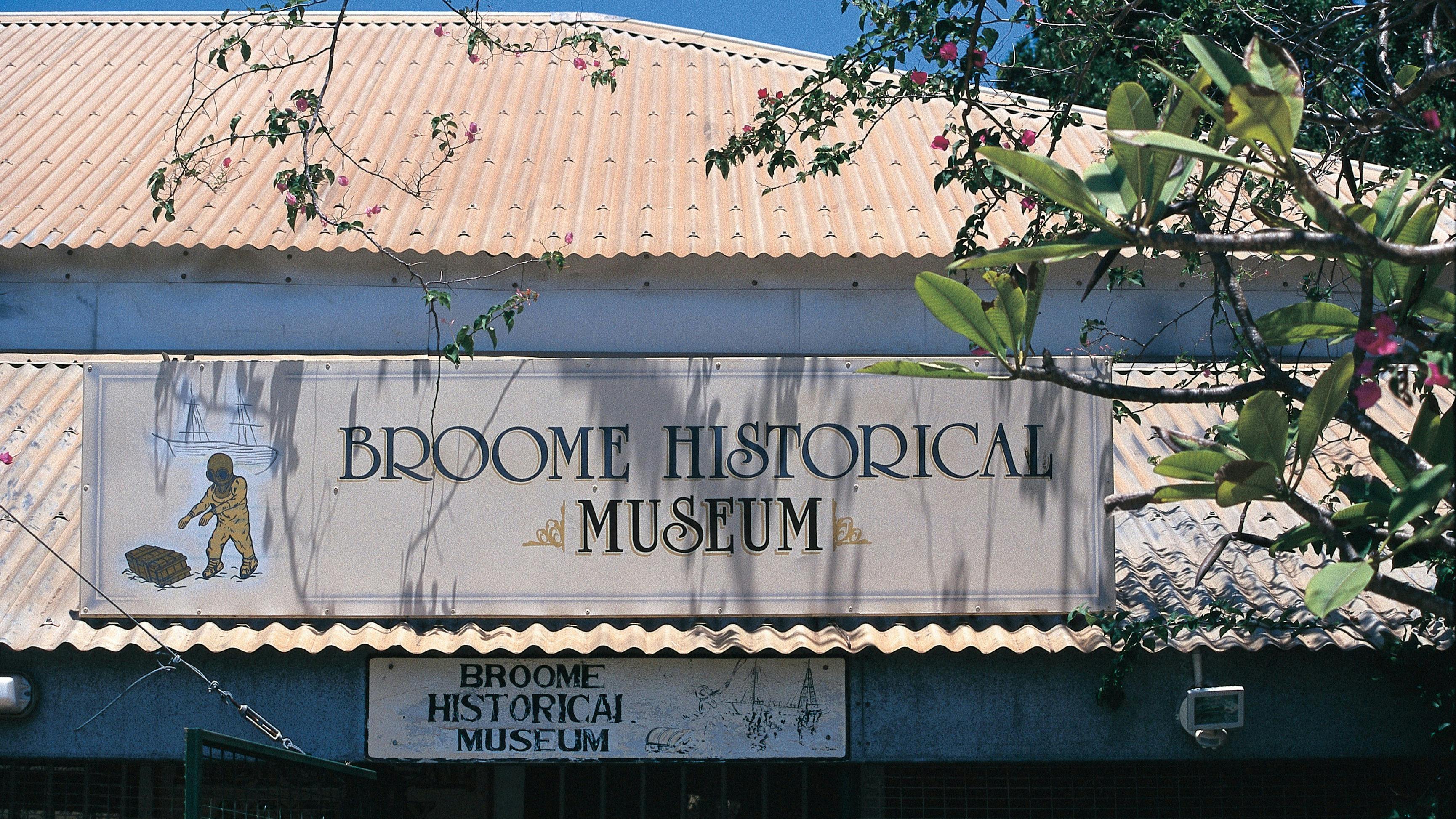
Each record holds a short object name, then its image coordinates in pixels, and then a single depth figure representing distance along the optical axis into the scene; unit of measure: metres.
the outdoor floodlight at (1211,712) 6.54
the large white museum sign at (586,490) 6.73
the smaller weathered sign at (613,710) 6.72
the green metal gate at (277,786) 5.83
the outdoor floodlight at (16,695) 6.55
